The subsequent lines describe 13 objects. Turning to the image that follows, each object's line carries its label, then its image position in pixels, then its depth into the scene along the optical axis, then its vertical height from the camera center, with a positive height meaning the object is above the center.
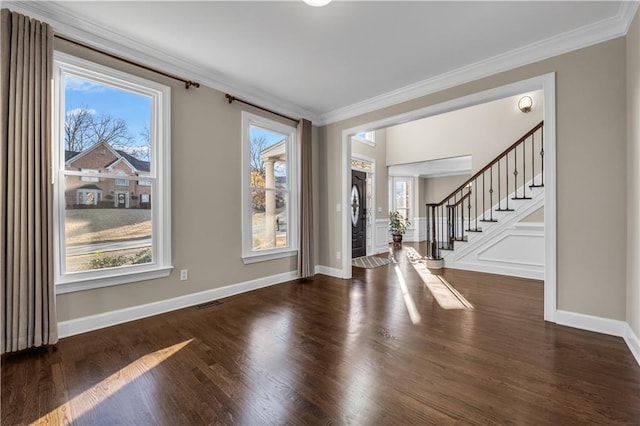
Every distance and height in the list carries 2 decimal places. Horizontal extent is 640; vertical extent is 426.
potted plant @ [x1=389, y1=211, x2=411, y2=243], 8.64 -0.45
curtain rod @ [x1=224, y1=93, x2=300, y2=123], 3.61 +1.50
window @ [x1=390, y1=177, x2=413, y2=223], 9.63 +0.63
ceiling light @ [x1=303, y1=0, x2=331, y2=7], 2.14 +1.62
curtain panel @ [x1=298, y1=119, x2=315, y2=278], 4.53 +0.12
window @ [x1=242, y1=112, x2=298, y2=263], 3.88 +0.35
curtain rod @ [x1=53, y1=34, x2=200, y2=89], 2.47 +1.52
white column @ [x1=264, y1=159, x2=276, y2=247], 4.25 +0.10
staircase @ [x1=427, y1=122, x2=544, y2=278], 4.77 +0.14
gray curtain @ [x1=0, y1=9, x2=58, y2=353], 2.11 +0.21
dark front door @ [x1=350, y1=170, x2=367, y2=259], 6.76 -0.06
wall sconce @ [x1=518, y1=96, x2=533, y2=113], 5.40 +2.11
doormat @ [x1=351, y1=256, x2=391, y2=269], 5.70 -1.07
